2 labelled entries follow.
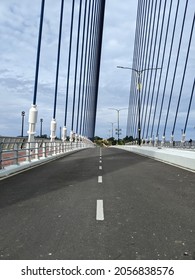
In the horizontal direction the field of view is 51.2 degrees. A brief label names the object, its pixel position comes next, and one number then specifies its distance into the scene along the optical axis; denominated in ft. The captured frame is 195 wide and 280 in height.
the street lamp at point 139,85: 76.79
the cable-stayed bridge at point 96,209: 8.98
